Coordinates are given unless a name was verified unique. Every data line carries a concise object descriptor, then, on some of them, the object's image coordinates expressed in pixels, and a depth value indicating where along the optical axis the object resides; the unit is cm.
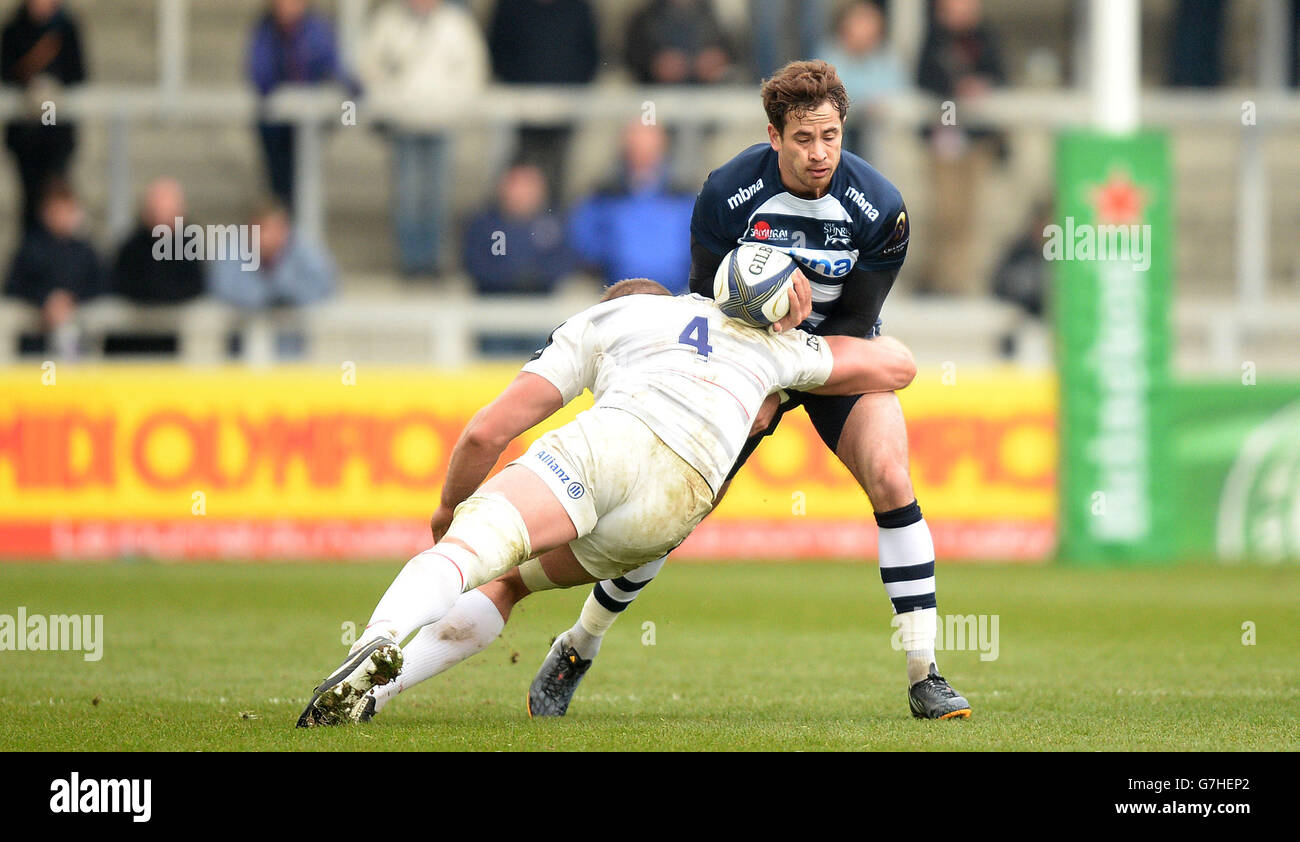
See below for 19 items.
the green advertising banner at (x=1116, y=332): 1374
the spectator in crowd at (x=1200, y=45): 1766
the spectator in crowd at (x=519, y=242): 1496
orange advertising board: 1429
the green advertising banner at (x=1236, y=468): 1403
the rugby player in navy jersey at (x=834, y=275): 641
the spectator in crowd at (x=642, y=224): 1466
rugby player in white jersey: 561
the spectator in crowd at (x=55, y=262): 1497
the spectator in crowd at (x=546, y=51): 1586
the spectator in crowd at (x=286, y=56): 1577
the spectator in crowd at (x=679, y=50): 1614
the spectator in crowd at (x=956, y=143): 1575
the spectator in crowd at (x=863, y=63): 1542
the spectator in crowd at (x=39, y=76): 1577
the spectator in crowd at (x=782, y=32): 1680
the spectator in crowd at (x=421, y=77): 1569
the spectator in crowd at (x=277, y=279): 1498
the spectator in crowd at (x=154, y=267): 1488
